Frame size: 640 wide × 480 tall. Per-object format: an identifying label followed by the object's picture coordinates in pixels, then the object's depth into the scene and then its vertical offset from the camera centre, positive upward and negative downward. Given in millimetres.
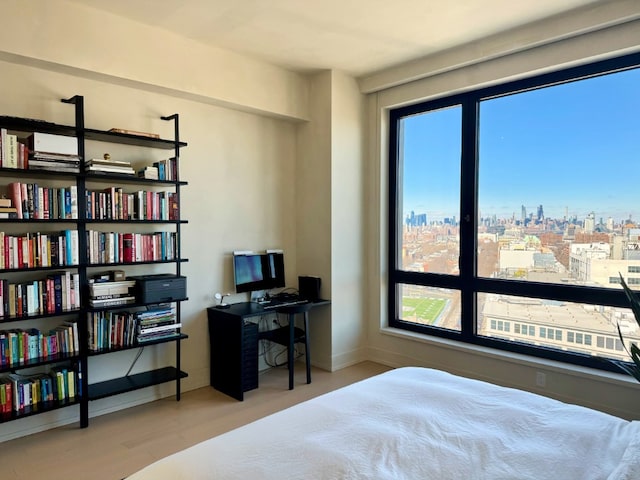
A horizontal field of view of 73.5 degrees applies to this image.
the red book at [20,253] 2633 -152
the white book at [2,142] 2553 +515
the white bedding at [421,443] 1409 -803
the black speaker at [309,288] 4164 -598
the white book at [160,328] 3160 -762
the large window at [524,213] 3045 +102
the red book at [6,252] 2578 -142
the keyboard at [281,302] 3719 -681
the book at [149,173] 3209 +413
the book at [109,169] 2895 +407
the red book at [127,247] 3100 -141
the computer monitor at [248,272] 3912 -420
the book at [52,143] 2668 +539
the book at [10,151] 2572 +466
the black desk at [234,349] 3455 -1010
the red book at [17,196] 2617 +198
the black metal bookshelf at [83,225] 2660 +22
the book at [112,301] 2939 -519
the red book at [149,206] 3199 +162
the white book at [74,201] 2828 +179
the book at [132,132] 2992 +681
